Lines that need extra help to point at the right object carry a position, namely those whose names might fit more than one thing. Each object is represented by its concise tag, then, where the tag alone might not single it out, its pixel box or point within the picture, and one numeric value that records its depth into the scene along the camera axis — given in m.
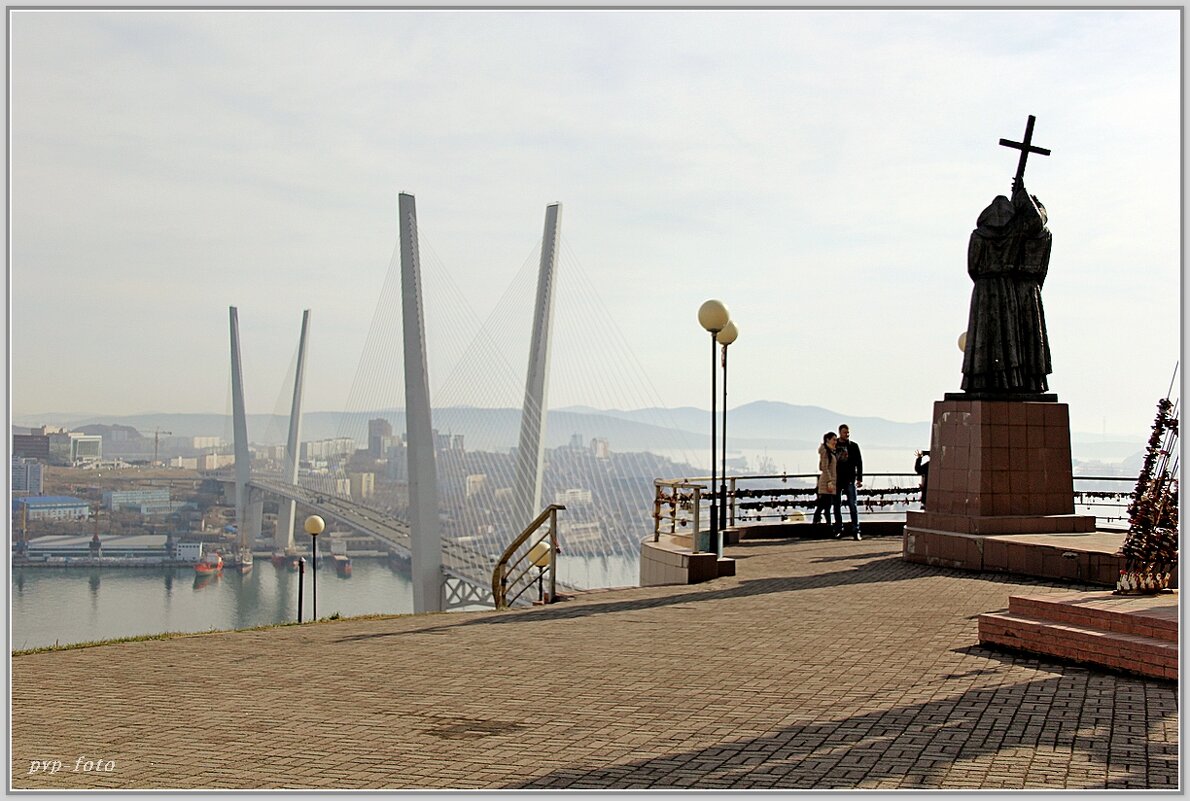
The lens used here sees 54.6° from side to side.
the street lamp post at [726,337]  13.59
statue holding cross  11.83
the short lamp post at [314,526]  24.20
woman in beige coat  14.38
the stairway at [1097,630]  6.11
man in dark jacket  14.19
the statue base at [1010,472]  11.48
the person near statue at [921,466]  15.40
